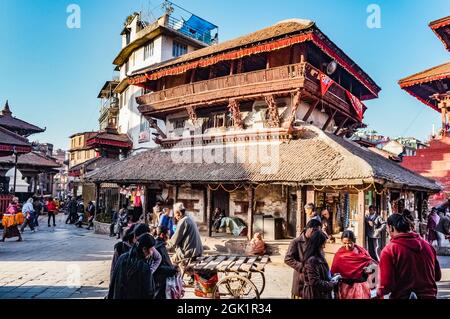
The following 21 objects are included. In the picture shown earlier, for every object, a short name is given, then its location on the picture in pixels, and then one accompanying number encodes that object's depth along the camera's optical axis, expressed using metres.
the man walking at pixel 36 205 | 19.07
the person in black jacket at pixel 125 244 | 4.14
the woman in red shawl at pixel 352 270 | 4.23
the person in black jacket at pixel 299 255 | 3.81
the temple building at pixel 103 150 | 23.58
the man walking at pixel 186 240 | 6.19
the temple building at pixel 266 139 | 11.40
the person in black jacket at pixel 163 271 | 4.06
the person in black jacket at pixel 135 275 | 3.17
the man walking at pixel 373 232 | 9.71
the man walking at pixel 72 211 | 20.17
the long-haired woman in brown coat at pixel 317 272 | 3.60
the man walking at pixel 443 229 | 11.81
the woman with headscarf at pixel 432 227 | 12.11
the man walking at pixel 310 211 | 7.21
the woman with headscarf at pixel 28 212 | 14.66
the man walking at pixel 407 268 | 3.32
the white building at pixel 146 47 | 24.30
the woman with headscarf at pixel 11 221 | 11.95
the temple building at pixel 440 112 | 14.32
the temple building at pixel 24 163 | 20.09
